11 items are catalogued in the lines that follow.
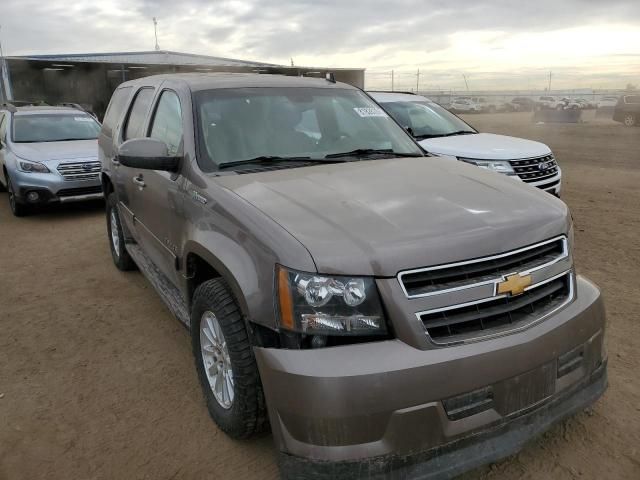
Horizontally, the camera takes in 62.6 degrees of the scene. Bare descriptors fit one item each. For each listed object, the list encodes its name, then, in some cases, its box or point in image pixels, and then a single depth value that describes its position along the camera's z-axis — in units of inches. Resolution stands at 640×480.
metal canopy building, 919.0
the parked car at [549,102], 1806.7
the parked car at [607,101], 1856.3
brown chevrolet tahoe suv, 77.7
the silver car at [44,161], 318.0
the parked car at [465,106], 1856.3
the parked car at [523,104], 2032.5
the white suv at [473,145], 252.7
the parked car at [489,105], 1989.5
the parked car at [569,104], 1665.8
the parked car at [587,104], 1842.8
